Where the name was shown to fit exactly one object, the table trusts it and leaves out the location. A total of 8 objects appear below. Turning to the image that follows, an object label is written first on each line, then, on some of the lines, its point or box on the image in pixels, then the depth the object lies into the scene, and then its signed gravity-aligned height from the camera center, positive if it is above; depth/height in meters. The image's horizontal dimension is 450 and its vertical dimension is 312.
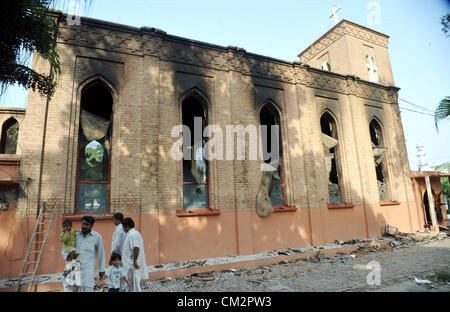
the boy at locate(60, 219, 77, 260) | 4.90 -0.39
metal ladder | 6.41 -0.56
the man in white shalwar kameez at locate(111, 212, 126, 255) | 5.36 -0.53
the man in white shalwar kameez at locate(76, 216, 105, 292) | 4.77 -0.67
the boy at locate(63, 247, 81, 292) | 4.62 -1.00
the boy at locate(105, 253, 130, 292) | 4.74 -1.05
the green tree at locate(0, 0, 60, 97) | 4.34 +3.10
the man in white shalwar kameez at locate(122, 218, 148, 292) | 4.82 -0.79
